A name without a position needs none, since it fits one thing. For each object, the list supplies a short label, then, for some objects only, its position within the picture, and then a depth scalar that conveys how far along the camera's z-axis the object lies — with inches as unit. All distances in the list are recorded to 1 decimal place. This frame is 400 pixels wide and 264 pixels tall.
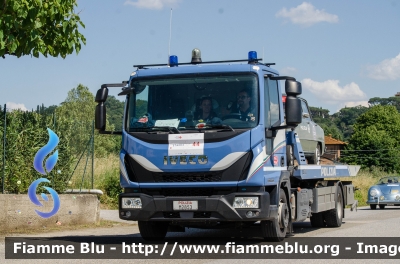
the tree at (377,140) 3836.1
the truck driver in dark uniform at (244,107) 465.7
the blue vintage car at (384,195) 1153.4
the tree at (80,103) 3905.8
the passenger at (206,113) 468.0
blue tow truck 455.8
